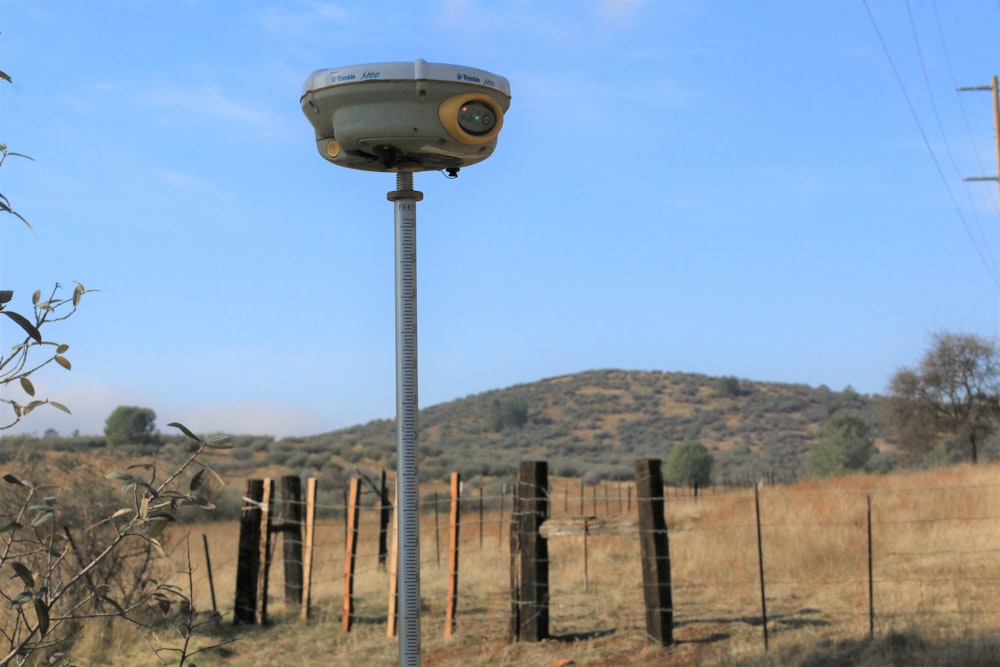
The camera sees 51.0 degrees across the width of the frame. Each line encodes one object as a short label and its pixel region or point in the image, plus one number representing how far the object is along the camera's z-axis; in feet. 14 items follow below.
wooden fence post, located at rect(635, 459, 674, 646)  30.99
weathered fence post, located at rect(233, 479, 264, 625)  38.47
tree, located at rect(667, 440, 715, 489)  122.72
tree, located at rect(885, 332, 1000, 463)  110.22
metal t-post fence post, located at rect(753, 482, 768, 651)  29.96
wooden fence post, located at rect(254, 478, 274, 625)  38.40
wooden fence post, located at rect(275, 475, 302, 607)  41.81
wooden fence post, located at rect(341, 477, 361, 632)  37.49
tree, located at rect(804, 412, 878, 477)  118.32
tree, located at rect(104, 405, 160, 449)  130.82
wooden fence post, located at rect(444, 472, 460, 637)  35.12
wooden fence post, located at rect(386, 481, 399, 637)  35.83
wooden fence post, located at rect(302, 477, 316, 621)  38.75
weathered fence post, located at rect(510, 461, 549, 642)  32.76
